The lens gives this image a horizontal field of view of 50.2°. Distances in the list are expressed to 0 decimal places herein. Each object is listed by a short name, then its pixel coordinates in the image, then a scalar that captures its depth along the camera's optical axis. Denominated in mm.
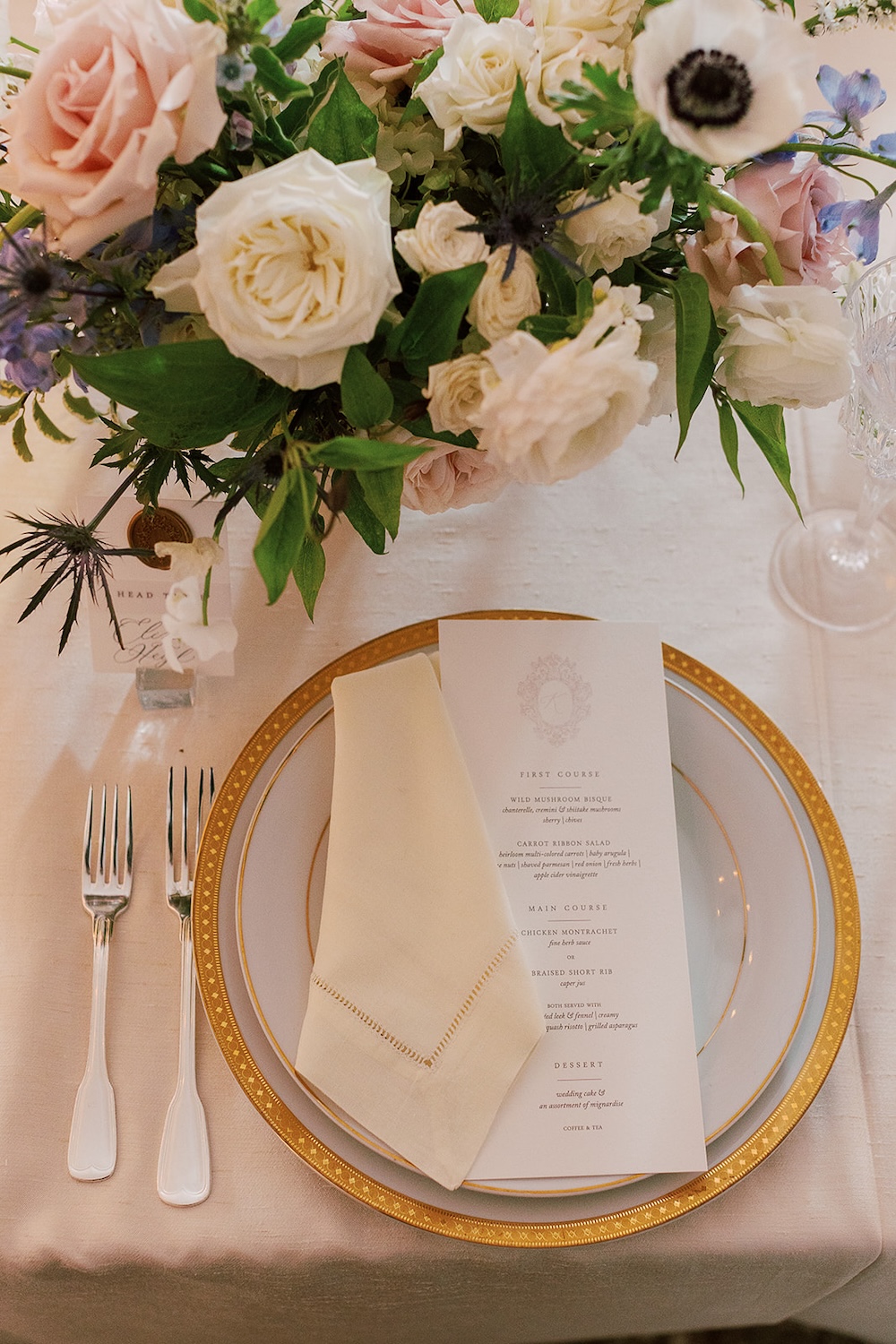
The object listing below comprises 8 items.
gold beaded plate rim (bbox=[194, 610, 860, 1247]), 581
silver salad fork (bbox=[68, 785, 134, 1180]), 611
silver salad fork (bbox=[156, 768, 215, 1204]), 607
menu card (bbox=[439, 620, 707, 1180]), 608
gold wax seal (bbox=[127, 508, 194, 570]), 632
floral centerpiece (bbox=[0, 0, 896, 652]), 409
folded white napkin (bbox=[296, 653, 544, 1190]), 604
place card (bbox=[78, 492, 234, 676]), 637
